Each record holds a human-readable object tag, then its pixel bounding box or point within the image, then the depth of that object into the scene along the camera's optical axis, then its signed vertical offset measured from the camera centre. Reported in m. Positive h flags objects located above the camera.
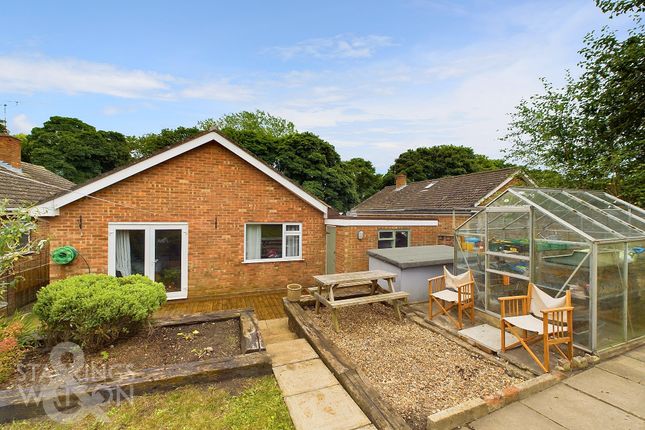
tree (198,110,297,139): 37.09 +12.73
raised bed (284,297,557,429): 3.00 -2.19
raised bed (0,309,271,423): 2.94 -1.96
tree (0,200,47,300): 3.76 -0.28
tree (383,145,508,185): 36.09 +7.25
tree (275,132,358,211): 25.12 +4.49
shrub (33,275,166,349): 3.76 -1.30
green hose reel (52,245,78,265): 6.44 -0.91
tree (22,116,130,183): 24.05 +6.26
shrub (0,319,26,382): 3.33 -1.69
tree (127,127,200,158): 32.00 +9.29
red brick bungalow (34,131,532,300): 6.90 -0.26
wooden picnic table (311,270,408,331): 5.43 -1.64
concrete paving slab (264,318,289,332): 5.92 -2.39
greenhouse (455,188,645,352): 4.28 -0.65
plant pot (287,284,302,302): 6.57 -1.83
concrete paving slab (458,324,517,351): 4.64 -2.12
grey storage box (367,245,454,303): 6.84 -1.27
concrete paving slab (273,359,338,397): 3.54 -2.18
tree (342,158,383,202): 38.50 +5.34
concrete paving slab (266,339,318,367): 4.28 -2.20
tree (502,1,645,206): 7.20 +2.99
